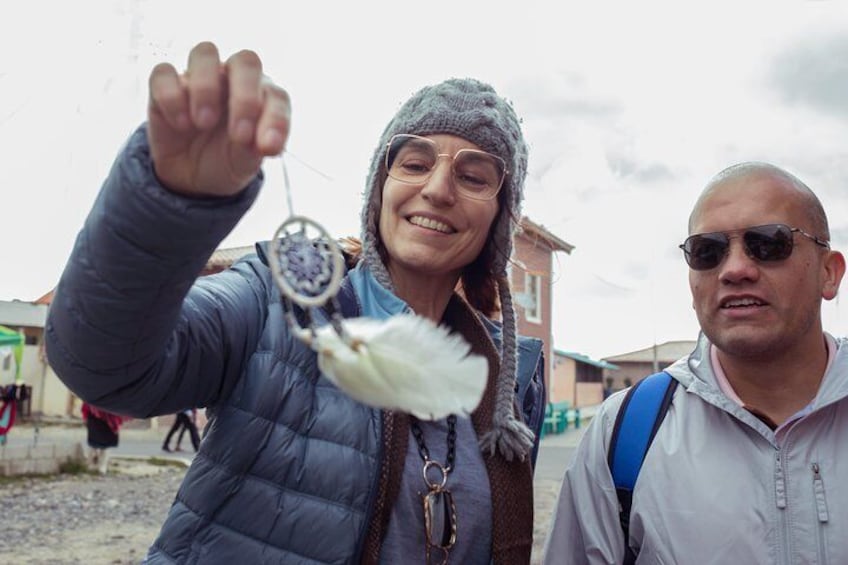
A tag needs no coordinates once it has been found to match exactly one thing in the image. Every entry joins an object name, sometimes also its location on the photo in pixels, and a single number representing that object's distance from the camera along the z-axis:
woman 1.19
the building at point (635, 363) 52.81
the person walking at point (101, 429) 11.86
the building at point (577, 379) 39.00
